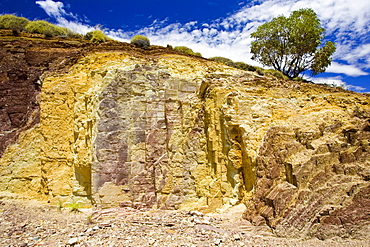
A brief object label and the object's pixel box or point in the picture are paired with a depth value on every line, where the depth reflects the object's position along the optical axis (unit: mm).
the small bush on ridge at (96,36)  14562
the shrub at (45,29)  14312
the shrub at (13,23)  14273
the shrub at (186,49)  17969
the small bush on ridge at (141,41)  12940
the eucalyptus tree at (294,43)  21500
